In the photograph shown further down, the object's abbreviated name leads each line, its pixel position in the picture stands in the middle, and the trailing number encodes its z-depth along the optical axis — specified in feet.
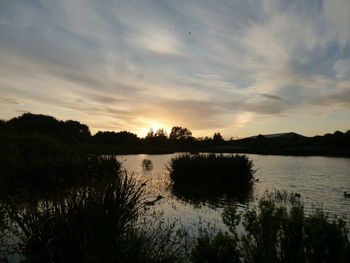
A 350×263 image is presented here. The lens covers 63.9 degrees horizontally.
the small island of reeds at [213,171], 80.94
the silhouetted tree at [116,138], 346.54
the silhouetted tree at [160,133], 414.58
